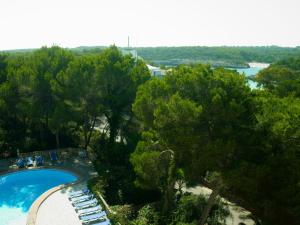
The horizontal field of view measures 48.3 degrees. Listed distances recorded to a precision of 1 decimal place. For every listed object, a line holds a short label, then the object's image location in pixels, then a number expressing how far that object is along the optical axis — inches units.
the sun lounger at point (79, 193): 643.6
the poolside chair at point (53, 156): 841.5
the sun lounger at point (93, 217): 544.4
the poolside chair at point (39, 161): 810.3
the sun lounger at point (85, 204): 593.0
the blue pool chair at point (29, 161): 808.3
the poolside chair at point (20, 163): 794.2
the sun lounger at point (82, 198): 618.8
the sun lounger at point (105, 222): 535.2
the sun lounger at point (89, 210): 568.9
